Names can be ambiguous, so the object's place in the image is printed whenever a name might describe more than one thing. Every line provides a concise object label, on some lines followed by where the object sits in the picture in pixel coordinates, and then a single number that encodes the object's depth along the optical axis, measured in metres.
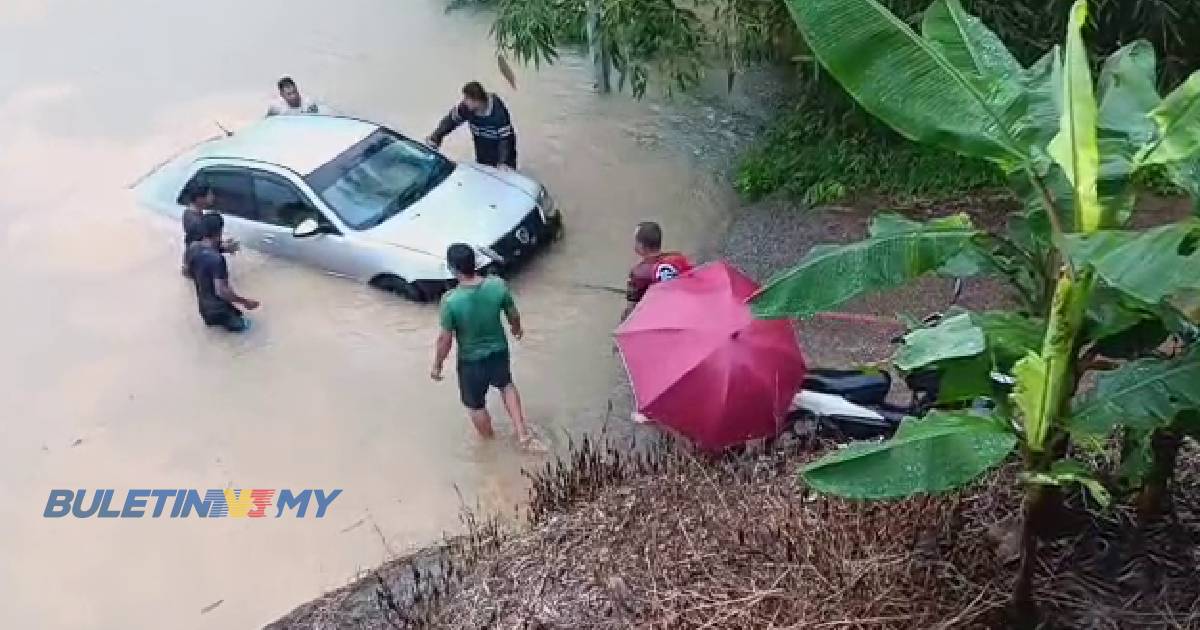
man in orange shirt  8.63
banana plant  4.46
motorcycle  7.52
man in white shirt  11.76
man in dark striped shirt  11.02
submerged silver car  10.22
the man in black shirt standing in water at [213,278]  9.93
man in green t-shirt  8.30
